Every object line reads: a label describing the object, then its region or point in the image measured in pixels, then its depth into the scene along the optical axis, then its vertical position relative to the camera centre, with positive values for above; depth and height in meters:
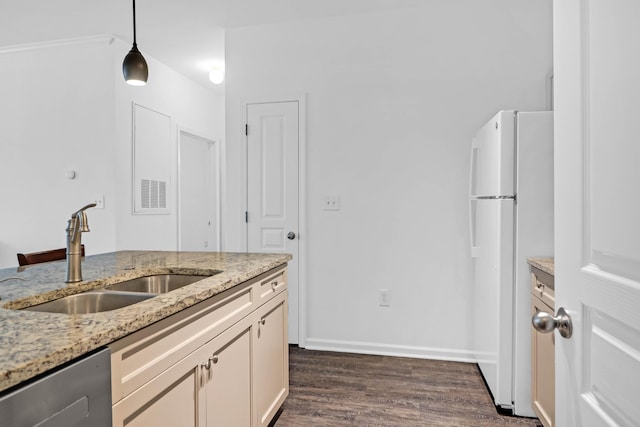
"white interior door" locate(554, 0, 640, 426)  0.66 +0.01
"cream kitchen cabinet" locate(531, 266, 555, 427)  1.86 -0.71
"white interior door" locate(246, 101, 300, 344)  3.38 +0.24
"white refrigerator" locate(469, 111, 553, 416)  2.21 -0.11
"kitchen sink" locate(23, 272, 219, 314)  1.35 -0.31
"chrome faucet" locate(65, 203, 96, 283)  1.42 -0.12
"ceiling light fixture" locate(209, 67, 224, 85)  4.38 +1.47
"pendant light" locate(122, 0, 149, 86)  2.26 +0.81
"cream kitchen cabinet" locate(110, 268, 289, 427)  1.02 -0.50
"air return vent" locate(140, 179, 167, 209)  4.14 +0.19
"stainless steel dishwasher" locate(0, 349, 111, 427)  0.68 -0.35
